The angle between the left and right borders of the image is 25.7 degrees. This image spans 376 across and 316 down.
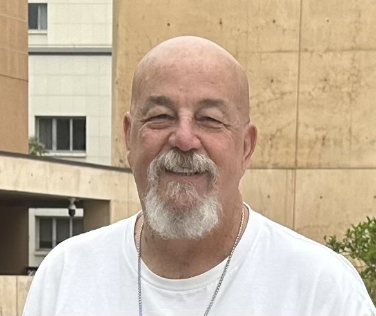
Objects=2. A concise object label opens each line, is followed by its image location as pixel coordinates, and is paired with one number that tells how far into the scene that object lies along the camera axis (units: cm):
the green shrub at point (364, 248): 929
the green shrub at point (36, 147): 3329
